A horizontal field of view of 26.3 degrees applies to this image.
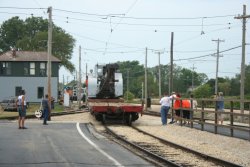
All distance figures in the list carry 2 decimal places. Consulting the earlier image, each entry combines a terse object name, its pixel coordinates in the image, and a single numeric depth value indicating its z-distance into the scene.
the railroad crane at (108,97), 26.53
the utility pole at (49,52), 35.38
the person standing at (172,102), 27.17
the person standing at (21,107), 22.66
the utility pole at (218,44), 75.00
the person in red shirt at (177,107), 26.08
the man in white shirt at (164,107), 26.14
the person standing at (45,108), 26.18
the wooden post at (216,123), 20.43
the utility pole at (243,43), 40.30
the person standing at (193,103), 23.85
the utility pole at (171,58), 52.75
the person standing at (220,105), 20.71
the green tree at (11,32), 104.75
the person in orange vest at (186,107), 25.36
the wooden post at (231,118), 18.89
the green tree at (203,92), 82.14
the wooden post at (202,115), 21.97
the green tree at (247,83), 104.31
